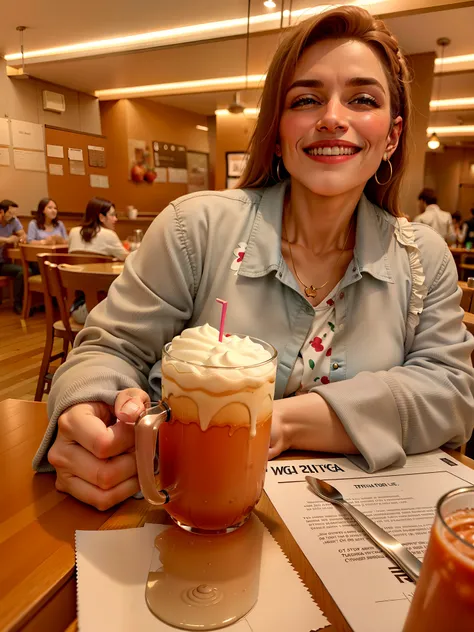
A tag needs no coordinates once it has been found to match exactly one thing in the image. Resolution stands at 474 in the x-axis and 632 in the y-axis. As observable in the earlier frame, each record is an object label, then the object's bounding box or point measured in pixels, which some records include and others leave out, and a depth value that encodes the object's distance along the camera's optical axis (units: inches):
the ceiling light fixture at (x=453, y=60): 256.5
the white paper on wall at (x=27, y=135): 302.0
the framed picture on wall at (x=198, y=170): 437.1
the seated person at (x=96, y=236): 196.9
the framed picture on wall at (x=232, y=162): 386.0
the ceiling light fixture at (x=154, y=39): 225.3
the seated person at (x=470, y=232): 388.5
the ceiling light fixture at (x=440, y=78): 230.1
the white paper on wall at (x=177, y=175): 417.1
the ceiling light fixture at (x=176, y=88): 327.6
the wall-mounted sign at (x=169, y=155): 398.3
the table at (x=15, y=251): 212.6
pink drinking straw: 25.5
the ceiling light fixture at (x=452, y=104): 359.6
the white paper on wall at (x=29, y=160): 304.3
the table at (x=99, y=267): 126.0
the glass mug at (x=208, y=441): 22.4
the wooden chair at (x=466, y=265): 327.4
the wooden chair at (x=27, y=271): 196.5
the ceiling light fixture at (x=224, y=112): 373.1
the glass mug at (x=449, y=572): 13.5
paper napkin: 18.6
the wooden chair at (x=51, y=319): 113.0
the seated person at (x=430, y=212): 273.9
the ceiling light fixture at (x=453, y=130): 455.8
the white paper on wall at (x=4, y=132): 291.9
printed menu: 20.3
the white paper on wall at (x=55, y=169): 329.1
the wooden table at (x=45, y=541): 19.5
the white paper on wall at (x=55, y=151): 326.3
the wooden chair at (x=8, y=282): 235.0
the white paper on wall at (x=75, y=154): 340.8
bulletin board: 330.6
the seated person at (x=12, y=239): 260.2
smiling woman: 37.1
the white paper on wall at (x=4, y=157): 292.5
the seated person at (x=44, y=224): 273.7
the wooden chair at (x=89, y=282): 101.1
